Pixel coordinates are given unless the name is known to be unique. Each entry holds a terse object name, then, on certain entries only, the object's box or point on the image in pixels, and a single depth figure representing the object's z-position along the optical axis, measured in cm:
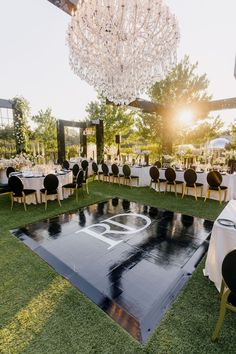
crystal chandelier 276
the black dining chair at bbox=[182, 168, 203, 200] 588
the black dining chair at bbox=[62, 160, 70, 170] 901
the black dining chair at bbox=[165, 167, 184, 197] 629
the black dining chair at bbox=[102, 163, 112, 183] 838
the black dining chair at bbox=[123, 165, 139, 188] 747
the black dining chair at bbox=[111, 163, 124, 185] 798
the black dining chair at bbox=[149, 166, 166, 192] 670
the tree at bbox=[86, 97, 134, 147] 2016
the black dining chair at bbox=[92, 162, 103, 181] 880
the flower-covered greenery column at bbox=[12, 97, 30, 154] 974
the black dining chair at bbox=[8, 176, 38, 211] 499
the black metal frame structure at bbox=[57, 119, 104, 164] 1067
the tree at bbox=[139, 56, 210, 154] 1363
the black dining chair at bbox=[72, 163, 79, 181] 767
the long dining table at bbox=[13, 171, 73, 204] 547
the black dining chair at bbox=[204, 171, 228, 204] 559
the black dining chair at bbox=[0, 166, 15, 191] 665
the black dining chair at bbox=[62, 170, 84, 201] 599
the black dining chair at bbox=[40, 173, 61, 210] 516
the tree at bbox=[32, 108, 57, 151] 2394
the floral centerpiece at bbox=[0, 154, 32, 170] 690
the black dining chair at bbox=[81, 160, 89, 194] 920
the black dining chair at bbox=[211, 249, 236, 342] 149
